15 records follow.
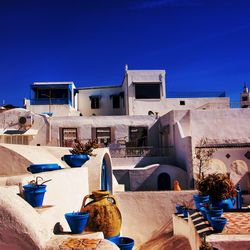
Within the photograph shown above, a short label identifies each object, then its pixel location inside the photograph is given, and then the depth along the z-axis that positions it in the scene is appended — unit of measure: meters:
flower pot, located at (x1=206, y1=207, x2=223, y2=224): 7.85
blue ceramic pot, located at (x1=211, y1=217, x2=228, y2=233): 7.33
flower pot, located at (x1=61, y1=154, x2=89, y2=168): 9.30
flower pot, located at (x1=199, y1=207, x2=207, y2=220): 8.42
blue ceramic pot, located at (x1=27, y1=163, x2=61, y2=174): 7.21
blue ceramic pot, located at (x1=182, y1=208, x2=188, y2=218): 11.88
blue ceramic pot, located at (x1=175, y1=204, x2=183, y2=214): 12.77
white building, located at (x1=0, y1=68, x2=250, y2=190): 20.72
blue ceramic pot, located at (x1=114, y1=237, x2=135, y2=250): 7.27
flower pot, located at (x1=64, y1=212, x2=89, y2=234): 5.42
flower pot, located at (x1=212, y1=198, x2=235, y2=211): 9.05
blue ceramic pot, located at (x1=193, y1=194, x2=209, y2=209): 9.52
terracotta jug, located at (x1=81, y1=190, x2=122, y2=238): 7.80
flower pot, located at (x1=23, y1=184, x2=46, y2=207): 5.07
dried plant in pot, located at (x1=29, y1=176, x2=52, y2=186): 5.28
